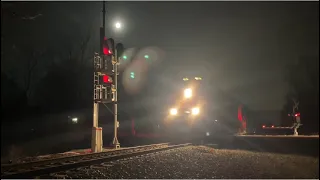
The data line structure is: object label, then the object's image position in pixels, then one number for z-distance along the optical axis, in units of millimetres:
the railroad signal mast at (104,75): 17656
